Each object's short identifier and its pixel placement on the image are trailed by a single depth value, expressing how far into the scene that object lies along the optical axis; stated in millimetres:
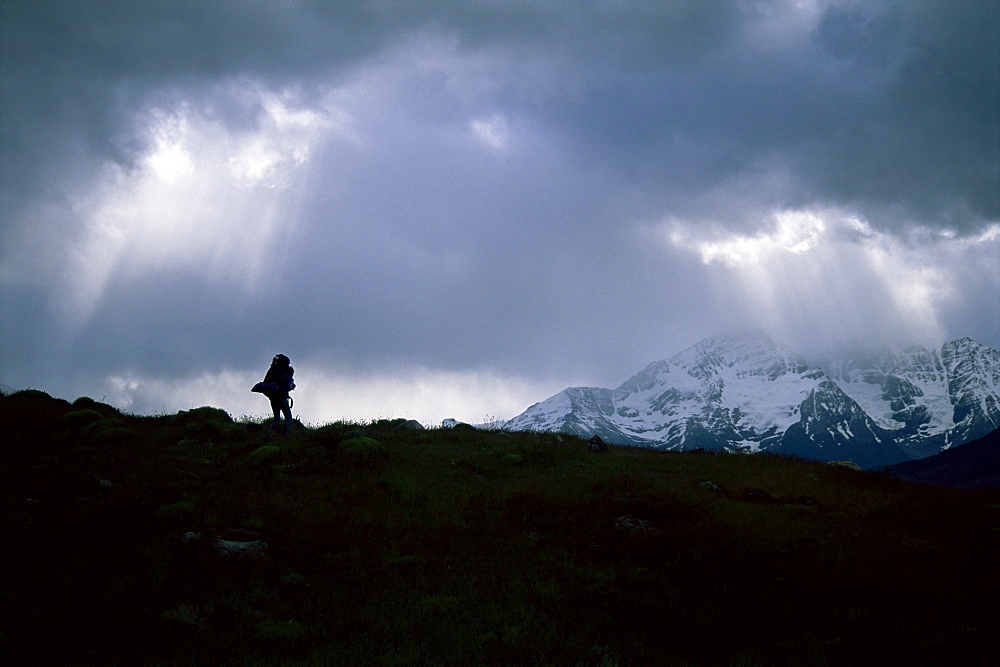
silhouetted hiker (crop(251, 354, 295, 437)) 21953
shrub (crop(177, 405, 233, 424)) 25744
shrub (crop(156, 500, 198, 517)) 13172
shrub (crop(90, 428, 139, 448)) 19603
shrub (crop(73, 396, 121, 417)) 25531
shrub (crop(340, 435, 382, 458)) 20266
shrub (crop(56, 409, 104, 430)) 22000
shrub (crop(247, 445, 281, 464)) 18625
